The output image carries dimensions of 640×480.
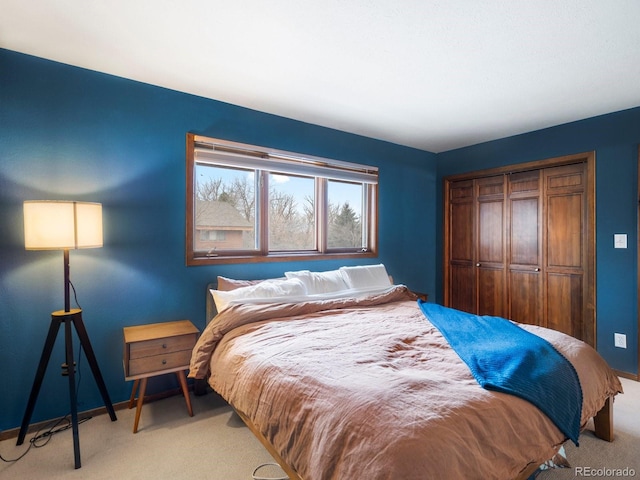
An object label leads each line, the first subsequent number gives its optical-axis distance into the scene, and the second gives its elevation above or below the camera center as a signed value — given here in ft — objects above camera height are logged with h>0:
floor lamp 6.09 -0.03
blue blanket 4.61 -1.95
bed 3.54 -2.06
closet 10.98 -0.20
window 9.46 +1.11
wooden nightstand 6.93 -2.42
